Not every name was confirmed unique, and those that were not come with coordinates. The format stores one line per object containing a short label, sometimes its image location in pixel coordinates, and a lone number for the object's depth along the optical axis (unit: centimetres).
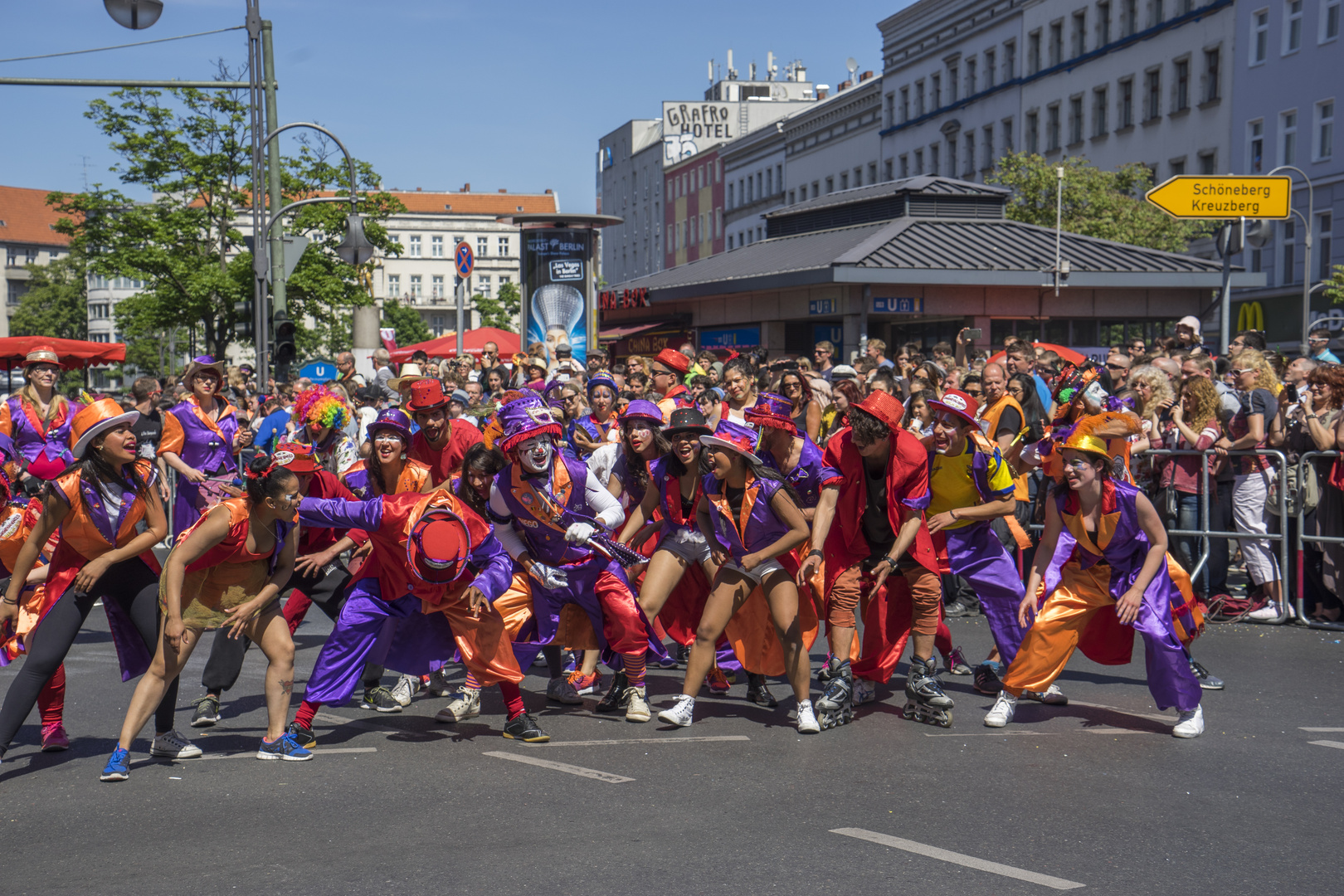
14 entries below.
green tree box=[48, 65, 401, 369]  3894
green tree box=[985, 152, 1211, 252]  3572
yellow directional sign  1278
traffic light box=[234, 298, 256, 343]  2020
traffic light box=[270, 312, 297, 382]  2062
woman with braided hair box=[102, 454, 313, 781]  598
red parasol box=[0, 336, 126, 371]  2703
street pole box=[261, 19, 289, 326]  2091
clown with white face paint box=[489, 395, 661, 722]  697
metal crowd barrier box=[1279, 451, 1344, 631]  1033
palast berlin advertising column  2306
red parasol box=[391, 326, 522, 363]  2828
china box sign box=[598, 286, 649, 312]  3353
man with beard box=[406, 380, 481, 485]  792
